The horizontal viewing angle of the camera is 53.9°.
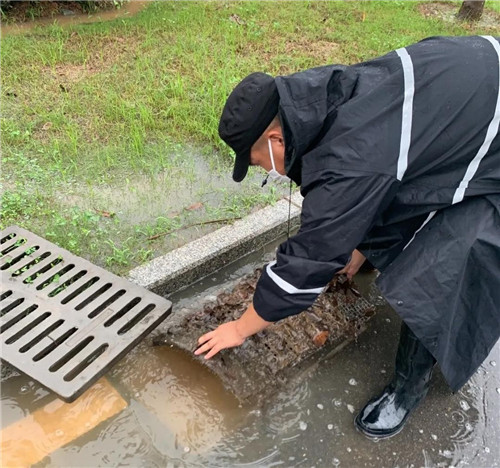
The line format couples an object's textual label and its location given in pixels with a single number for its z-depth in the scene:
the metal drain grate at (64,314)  2.12
